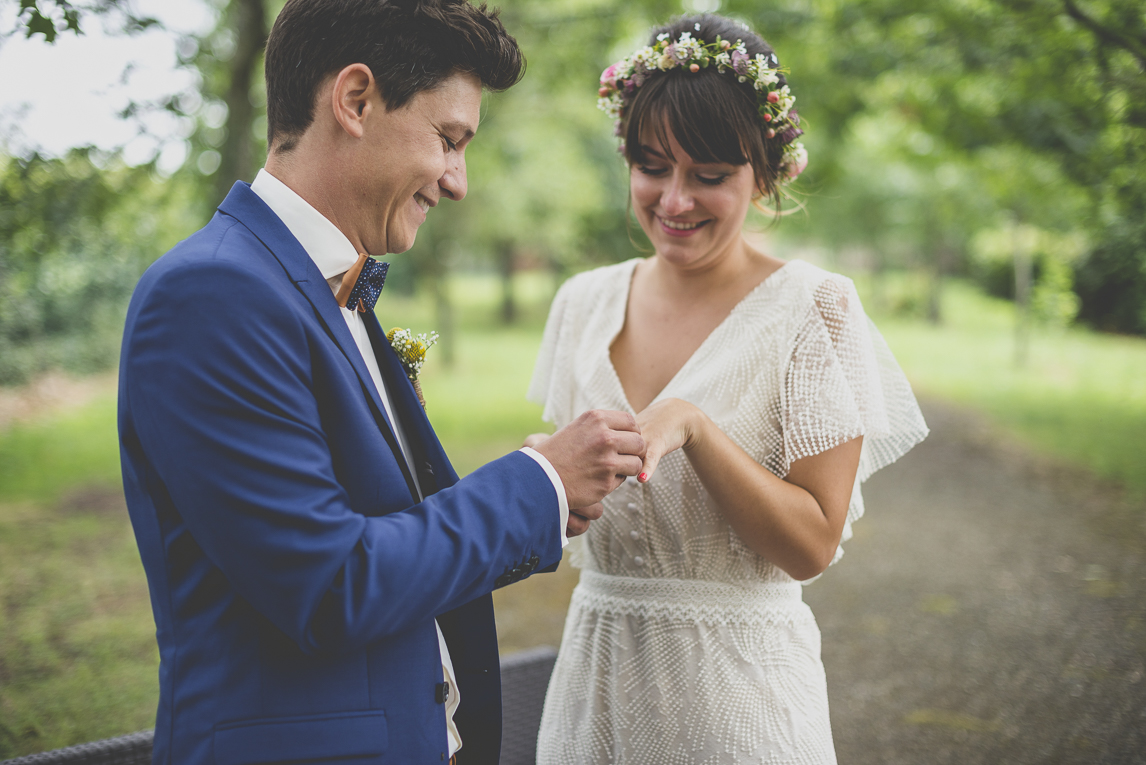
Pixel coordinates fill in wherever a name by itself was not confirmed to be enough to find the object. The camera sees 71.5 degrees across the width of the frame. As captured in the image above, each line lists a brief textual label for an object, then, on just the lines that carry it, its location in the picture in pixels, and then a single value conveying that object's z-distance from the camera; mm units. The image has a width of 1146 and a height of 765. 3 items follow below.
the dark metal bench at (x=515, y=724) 2582
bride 2023
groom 1204
